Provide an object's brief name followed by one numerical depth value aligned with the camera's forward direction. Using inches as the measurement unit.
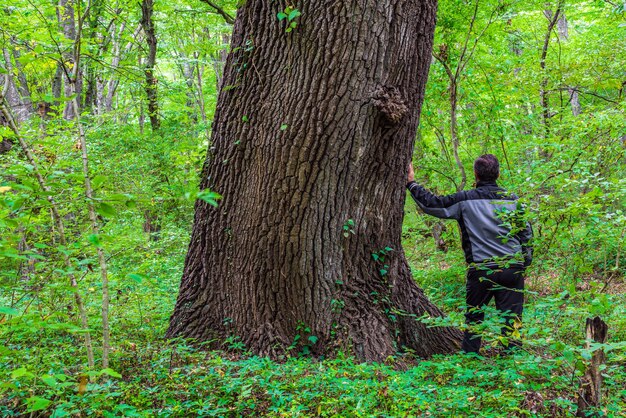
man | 159.8
